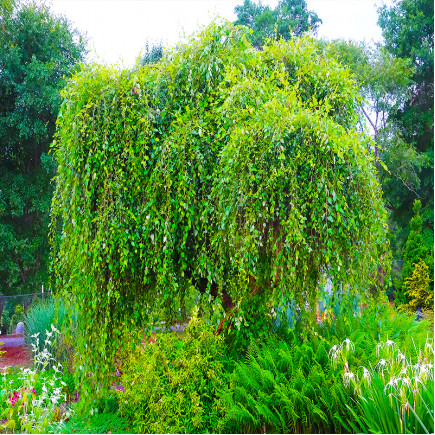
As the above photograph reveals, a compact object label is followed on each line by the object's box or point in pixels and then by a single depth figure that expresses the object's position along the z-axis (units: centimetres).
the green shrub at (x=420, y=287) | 941
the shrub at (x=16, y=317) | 840
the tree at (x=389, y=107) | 1102
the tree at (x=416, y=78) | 1152
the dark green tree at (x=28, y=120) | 847
